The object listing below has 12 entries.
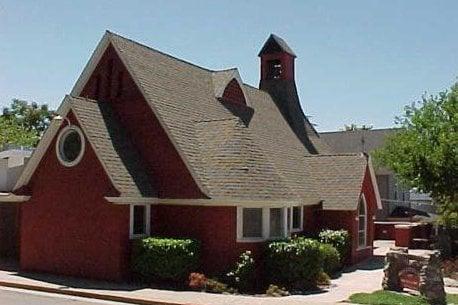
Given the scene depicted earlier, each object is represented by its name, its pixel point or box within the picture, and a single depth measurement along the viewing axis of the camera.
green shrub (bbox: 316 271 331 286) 19.78
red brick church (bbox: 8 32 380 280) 19.28
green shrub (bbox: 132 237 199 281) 18.25
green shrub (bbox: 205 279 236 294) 17.91
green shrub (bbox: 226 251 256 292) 18.53
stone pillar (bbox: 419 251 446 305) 16.00
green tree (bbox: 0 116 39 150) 70.19
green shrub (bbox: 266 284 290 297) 17.92
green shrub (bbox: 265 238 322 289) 18.95
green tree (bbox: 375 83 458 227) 25.56
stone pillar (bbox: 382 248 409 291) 17.84
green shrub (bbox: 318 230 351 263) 24.02
